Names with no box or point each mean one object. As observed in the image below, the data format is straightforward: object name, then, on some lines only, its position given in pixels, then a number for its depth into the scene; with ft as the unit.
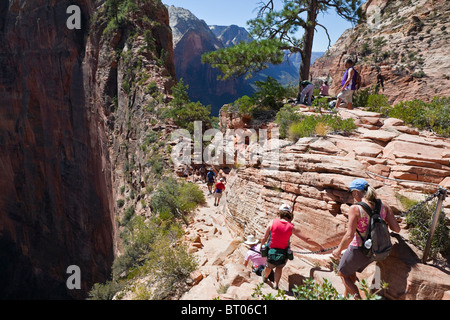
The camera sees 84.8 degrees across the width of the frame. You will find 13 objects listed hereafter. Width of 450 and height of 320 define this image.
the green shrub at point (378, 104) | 28.19
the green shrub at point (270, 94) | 31.94
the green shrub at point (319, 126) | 21.25
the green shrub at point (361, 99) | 32.91
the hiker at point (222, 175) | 36.49
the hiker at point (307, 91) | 30.17
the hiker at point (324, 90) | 37.11
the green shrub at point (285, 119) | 24.16
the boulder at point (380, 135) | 19.71
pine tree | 30.45
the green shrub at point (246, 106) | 31.27
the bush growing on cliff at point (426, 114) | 21.88
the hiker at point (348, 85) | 26.30
